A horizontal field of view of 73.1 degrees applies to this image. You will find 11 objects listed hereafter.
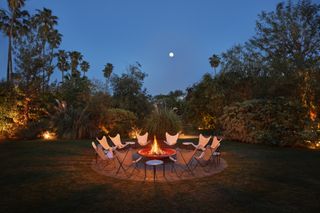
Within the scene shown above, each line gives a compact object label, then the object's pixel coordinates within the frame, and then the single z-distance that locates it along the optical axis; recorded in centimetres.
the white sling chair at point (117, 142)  767
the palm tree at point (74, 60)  3339
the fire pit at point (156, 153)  636
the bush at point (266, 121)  948
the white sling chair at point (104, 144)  682
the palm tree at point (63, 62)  3153
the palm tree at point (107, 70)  3523
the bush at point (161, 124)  949
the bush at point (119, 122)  1329
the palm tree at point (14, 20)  1991
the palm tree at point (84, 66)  3625
